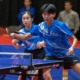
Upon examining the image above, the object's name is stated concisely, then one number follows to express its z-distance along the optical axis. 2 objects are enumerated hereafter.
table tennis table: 5.37
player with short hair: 7.30
